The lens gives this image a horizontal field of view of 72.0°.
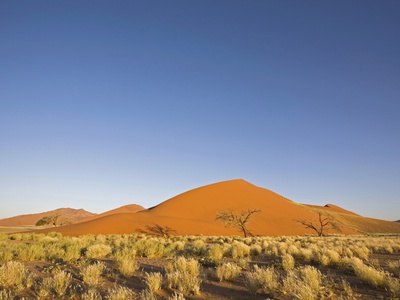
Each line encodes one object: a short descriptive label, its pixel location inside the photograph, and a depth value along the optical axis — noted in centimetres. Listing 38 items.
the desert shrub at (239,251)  1461
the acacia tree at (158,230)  3942
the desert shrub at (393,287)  634
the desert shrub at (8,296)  594
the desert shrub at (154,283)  711
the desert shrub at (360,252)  1370
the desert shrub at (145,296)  599
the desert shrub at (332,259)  1100
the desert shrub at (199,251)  1534
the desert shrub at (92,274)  774
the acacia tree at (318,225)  6123
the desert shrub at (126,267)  883
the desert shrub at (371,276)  746
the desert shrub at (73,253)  1170
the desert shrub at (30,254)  1218
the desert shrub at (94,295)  588
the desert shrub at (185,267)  881
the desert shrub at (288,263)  1024
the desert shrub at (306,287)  601
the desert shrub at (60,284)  689
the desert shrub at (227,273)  845
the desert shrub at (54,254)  1227
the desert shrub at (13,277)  742
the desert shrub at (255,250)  1591
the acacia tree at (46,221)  8131
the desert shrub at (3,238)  2572
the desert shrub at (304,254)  1293
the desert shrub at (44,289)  666
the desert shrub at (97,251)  1304
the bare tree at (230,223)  4261
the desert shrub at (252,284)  706
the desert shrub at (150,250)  1425
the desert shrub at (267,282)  705
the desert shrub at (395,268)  890
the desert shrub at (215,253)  1316
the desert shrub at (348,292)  661
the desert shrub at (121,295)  592
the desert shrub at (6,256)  1177
